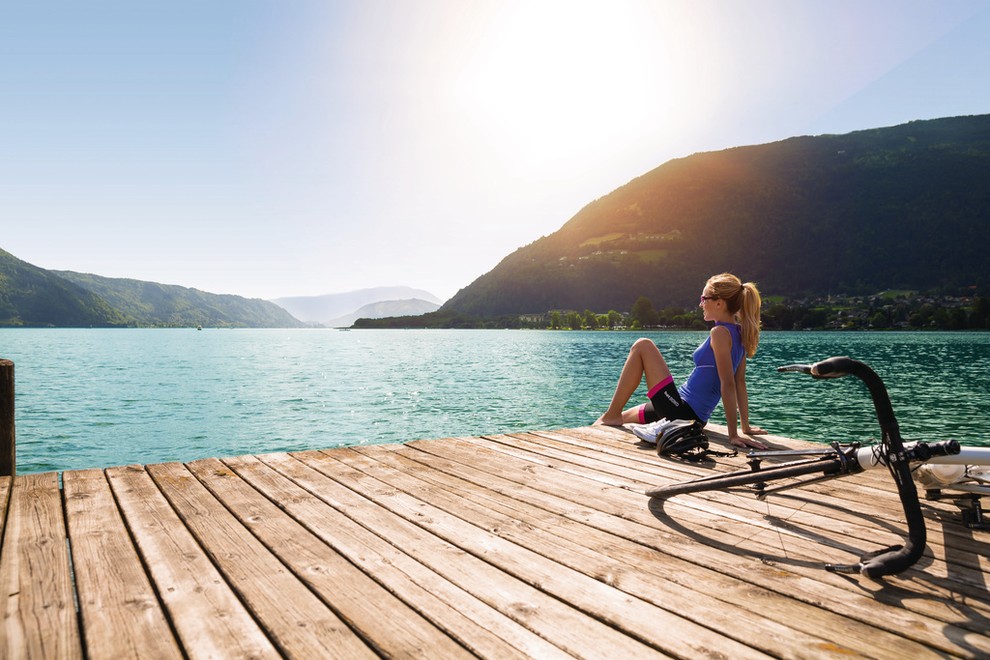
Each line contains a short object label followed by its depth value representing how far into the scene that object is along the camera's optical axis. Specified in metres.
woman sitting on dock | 6.15
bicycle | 2.72
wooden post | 4.79
